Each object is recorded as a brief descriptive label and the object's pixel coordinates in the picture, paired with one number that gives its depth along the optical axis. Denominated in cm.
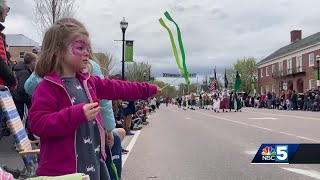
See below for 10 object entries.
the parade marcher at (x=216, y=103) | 2647
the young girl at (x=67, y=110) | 182
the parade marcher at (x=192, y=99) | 3548
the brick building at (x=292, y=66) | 4479
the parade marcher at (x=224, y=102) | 2610
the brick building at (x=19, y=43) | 4733
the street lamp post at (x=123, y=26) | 1416
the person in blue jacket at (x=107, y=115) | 244
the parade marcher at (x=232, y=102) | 2673
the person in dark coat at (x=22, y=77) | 540
